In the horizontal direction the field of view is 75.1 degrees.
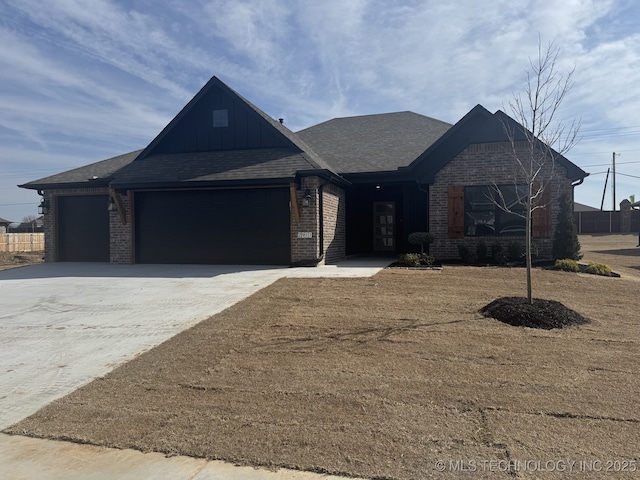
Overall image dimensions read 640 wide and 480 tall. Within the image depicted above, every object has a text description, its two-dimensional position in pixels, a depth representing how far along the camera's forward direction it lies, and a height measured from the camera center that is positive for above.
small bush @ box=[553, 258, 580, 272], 10.03 -0.77
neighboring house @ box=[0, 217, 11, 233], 47.81 +1.79
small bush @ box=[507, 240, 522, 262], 11.77 -0.47
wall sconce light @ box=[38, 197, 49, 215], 14.39 +1.08
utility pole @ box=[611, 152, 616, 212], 47.09 +6.21
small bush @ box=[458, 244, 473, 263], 12.09 -0.56
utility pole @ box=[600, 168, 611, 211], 48.56 +4.80
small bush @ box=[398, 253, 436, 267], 11.02 -0.68
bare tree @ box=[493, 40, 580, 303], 11.94 +2.13
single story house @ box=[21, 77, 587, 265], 12.22 +1.39
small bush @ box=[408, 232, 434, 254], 12.45 -0.08
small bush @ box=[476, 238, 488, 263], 12.18 -0.48
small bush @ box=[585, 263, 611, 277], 9.70 -0.84
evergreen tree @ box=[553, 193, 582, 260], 11.55 -0.02
